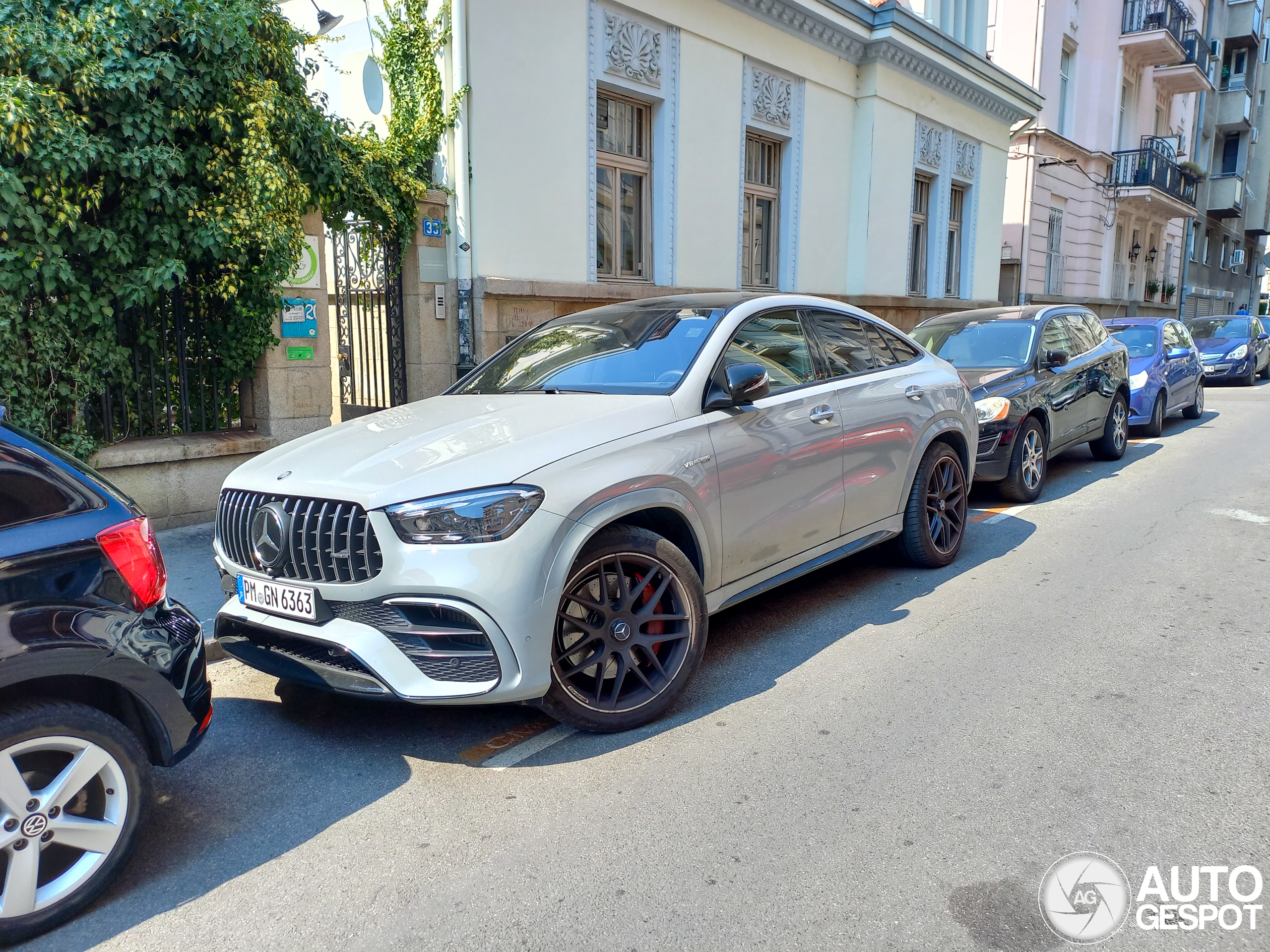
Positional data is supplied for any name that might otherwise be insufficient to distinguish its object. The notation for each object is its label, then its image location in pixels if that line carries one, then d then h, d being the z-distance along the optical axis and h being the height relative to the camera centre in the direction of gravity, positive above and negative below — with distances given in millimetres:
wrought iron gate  9273 -206
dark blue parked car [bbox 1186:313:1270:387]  20484 -807
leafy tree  6102 +844
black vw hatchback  2562 -1095
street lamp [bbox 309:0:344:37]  8953 +2613
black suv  7852 -653
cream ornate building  9664 +2019
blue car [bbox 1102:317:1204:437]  12039 -747
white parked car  3355 -815
